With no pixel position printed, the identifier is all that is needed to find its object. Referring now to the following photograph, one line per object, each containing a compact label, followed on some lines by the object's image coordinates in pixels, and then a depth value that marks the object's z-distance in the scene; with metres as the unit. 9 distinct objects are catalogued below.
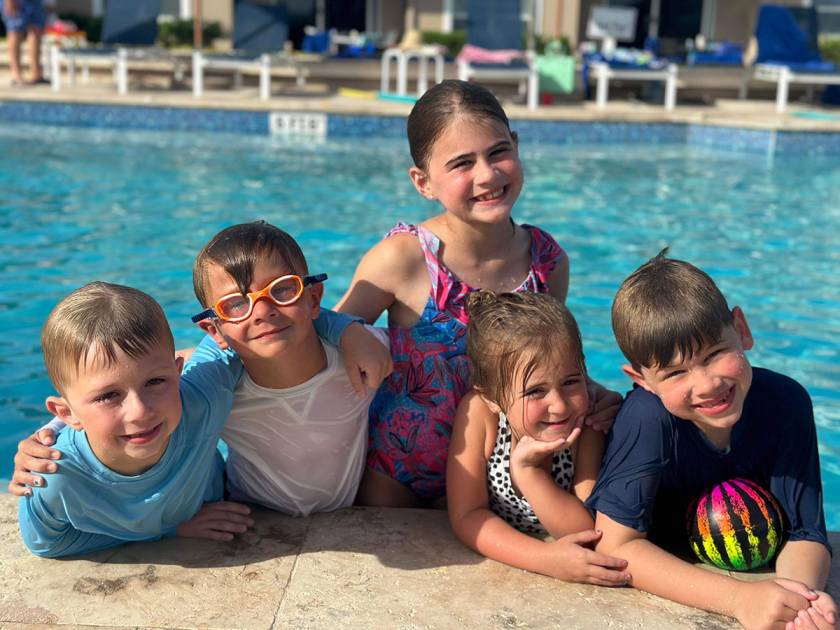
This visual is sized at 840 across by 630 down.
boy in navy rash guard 2.52
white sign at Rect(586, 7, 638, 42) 18.41
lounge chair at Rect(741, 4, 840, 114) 16.56
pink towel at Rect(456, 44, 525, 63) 16.08
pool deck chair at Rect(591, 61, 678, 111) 15.51
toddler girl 2.68
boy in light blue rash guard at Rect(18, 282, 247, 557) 2.42
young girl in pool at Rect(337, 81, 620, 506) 3.16
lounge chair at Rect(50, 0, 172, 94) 16.94
